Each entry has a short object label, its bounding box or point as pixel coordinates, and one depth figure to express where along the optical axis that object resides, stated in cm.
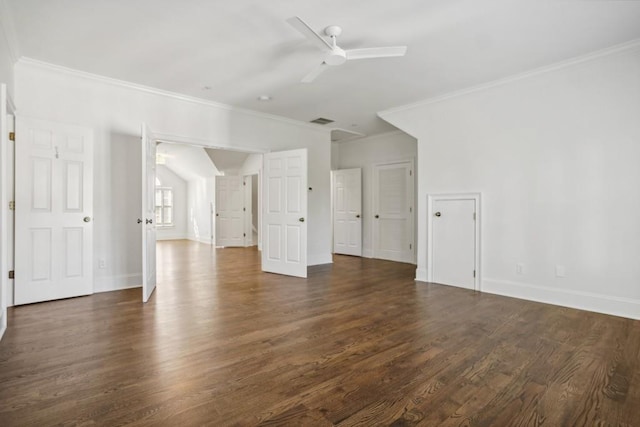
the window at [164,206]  1231
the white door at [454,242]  473
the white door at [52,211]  380
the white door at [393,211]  705
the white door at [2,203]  278
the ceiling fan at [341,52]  309
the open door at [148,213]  399
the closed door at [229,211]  1030
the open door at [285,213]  552
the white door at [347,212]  800
